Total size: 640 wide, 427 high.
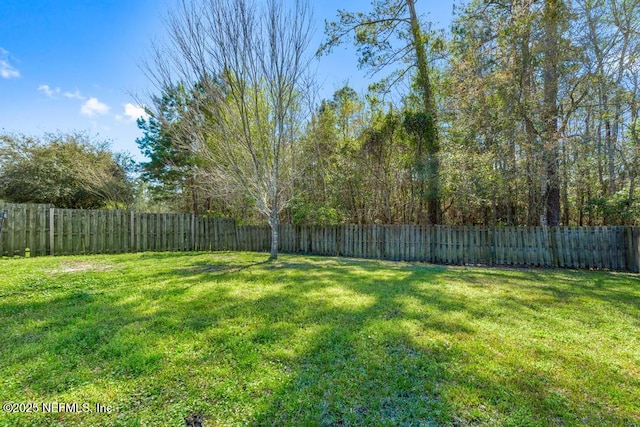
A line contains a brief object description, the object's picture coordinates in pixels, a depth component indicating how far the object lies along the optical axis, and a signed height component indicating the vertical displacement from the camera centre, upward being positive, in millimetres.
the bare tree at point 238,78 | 5957 +3291
